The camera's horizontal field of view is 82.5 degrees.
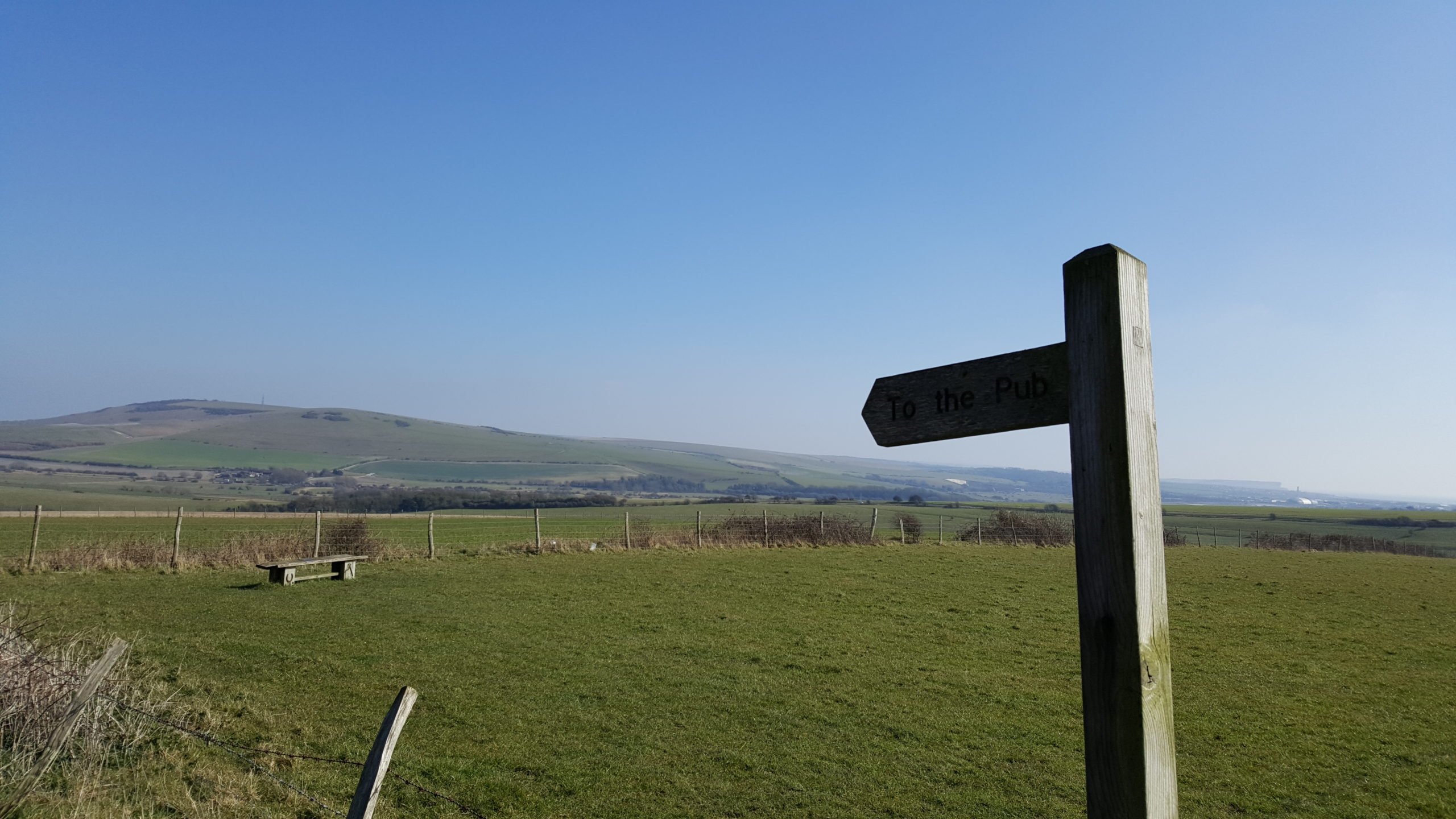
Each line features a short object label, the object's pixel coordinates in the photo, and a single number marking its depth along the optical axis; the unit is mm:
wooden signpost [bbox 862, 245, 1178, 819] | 1826
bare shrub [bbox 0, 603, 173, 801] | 5199
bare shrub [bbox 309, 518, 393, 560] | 23031
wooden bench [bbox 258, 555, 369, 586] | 16938
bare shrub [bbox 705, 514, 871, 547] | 29500
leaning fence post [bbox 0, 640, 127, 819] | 4090
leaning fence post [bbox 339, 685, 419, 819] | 3211
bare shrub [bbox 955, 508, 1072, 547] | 35875
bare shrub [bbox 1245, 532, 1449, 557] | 40375
